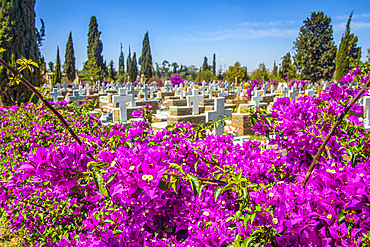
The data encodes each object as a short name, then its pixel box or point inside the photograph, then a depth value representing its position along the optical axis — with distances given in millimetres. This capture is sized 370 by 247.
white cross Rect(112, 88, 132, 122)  7468
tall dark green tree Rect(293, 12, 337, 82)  38094
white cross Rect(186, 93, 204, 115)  8250
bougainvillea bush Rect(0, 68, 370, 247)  1036
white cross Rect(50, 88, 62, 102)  12375
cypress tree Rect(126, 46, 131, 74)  60688
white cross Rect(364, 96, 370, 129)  6793
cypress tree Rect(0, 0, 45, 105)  9516
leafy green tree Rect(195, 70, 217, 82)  47941
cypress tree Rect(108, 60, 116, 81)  45175
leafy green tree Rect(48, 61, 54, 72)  43772
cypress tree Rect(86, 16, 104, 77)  39656
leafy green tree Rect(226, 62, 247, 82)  35384
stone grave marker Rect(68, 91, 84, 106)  9830
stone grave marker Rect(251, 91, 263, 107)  10883
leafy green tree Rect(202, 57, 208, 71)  70500
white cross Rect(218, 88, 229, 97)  14721
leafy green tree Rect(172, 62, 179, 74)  85425
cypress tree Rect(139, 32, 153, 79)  56562
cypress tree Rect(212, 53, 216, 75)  69738
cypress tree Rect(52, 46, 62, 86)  28253
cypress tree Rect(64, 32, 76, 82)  43031
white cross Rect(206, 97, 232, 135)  5195
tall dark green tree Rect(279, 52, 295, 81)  43744
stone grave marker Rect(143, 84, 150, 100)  14106
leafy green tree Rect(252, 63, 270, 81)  32169
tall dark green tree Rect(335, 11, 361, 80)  33594
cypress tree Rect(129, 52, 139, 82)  50219
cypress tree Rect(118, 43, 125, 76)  58638
